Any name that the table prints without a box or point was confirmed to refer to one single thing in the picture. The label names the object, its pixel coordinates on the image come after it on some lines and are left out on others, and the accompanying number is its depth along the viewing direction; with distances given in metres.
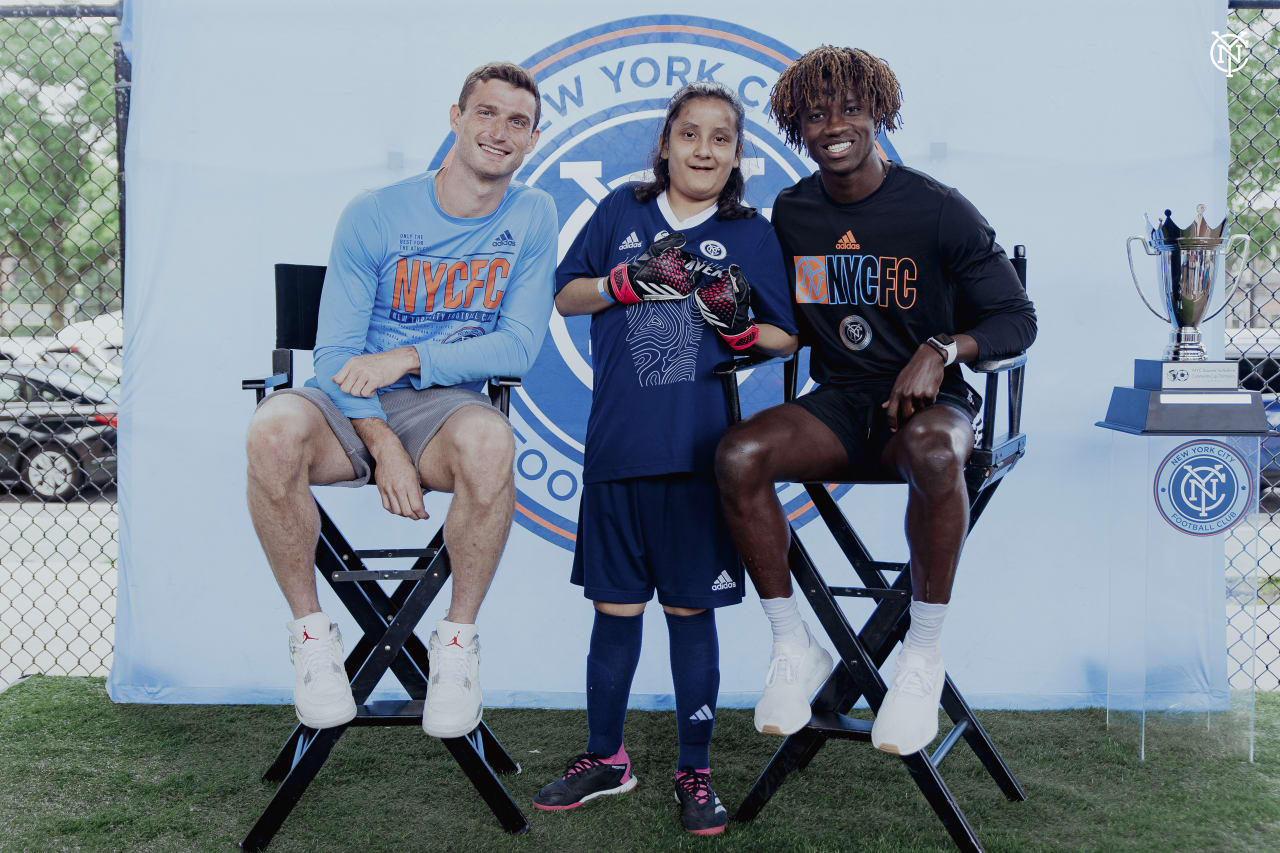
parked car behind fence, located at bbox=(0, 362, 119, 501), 6.71
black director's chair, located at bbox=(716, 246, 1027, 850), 1.94
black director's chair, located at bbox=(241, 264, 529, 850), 2.00
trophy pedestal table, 2.53
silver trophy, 2.39
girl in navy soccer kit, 2.07
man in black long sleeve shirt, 1.86
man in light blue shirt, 1.94
